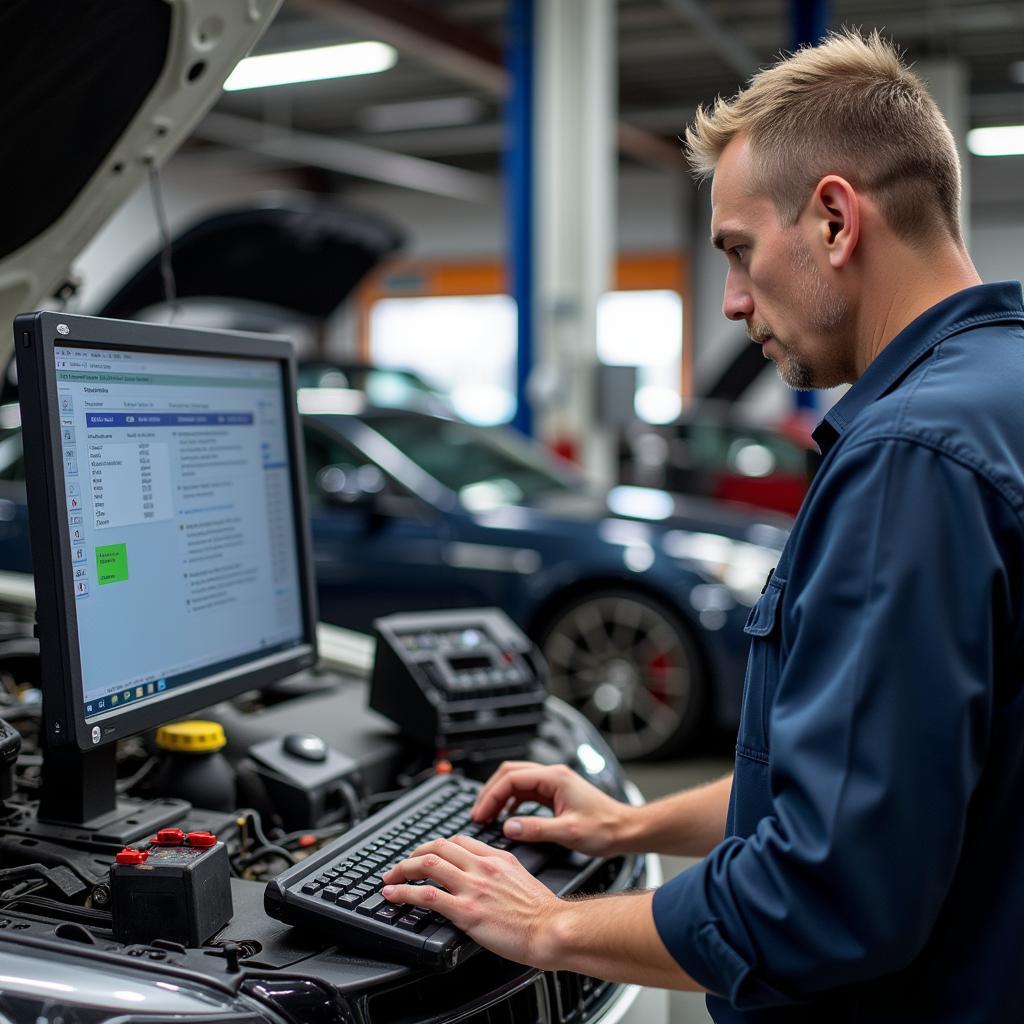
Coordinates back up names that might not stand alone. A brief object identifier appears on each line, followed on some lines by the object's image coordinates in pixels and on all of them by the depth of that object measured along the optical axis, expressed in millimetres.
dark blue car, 4777
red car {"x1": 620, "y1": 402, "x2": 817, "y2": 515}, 9000
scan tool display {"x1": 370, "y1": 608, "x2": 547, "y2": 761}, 1904
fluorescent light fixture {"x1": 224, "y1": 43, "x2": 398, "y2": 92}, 10125
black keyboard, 1187
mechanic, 959
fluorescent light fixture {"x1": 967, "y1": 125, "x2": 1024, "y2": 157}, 14438
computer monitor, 1298
